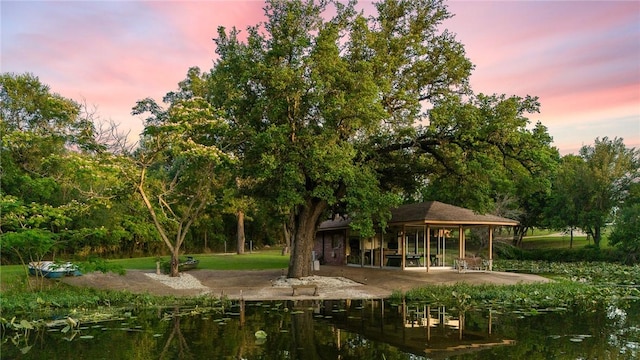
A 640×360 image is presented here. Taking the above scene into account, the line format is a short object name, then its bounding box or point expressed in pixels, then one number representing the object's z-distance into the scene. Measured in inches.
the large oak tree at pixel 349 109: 767.1
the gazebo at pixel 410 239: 983.0
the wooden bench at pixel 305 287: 732.8
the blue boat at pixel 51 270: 661.3
